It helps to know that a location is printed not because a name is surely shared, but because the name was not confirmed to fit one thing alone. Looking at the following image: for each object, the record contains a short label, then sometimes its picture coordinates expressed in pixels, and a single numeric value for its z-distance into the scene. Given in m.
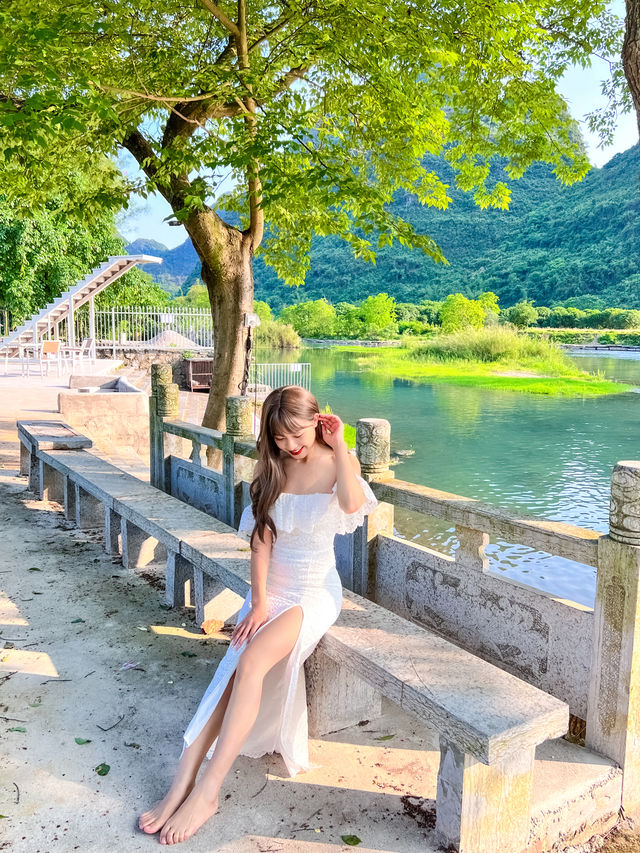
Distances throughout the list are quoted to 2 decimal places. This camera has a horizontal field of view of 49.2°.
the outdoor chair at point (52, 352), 17.56
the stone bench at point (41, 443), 7.24
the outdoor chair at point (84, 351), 18.48
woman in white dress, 2.73
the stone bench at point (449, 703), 2.24
